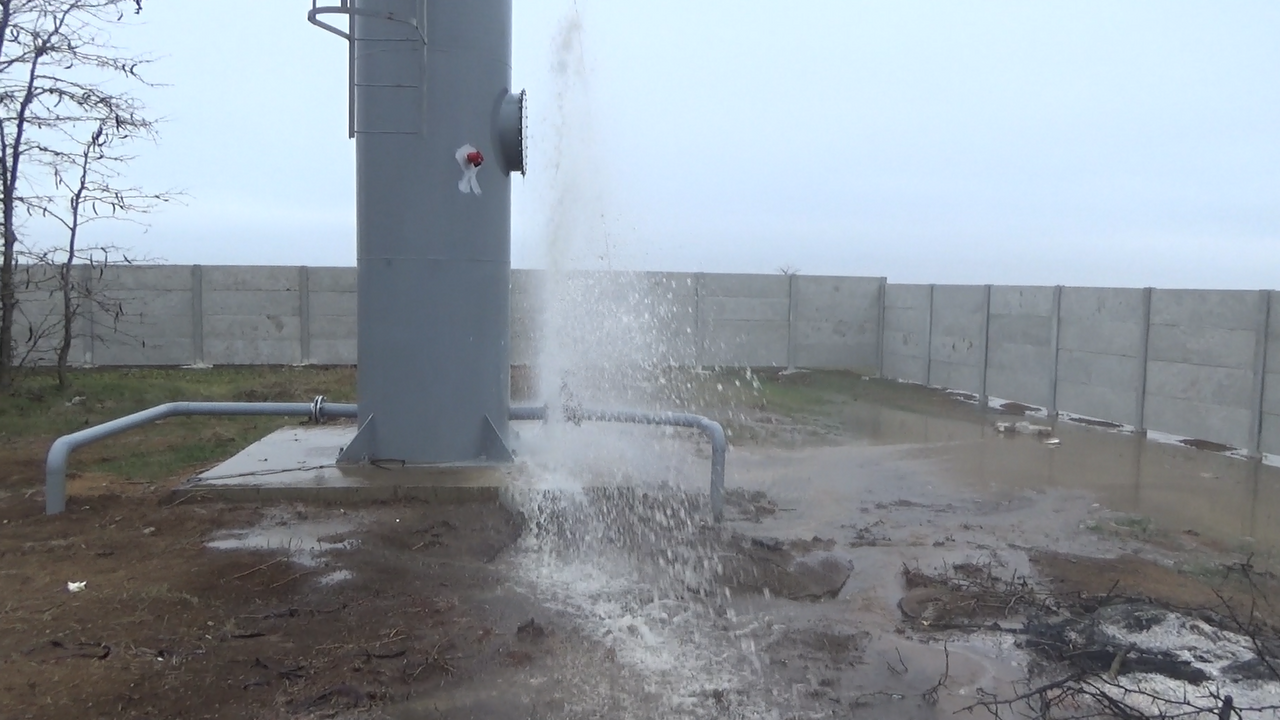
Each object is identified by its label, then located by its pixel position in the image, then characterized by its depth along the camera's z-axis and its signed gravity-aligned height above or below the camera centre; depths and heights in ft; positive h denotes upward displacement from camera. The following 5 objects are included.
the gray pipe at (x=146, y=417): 19.16 -3.05
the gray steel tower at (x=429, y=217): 21.94 +1.75
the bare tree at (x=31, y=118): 42.06 +7.73
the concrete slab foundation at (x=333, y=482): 20.42 -4.25
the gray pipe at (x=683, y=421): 20.74 -2.96
